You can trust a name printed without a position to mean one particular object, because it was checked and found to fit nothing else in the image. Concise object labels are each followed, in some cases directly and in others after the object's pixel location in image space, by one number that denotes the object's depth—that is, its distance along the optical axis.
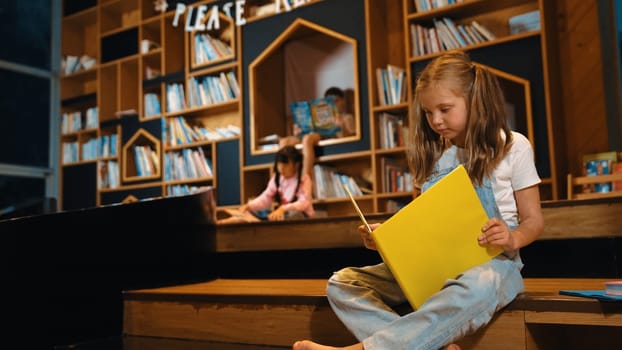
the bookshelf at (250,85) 3.88
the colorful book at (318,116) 4.73
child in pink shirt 4.34
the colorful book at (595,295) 1.50
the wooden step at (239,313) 2.04
